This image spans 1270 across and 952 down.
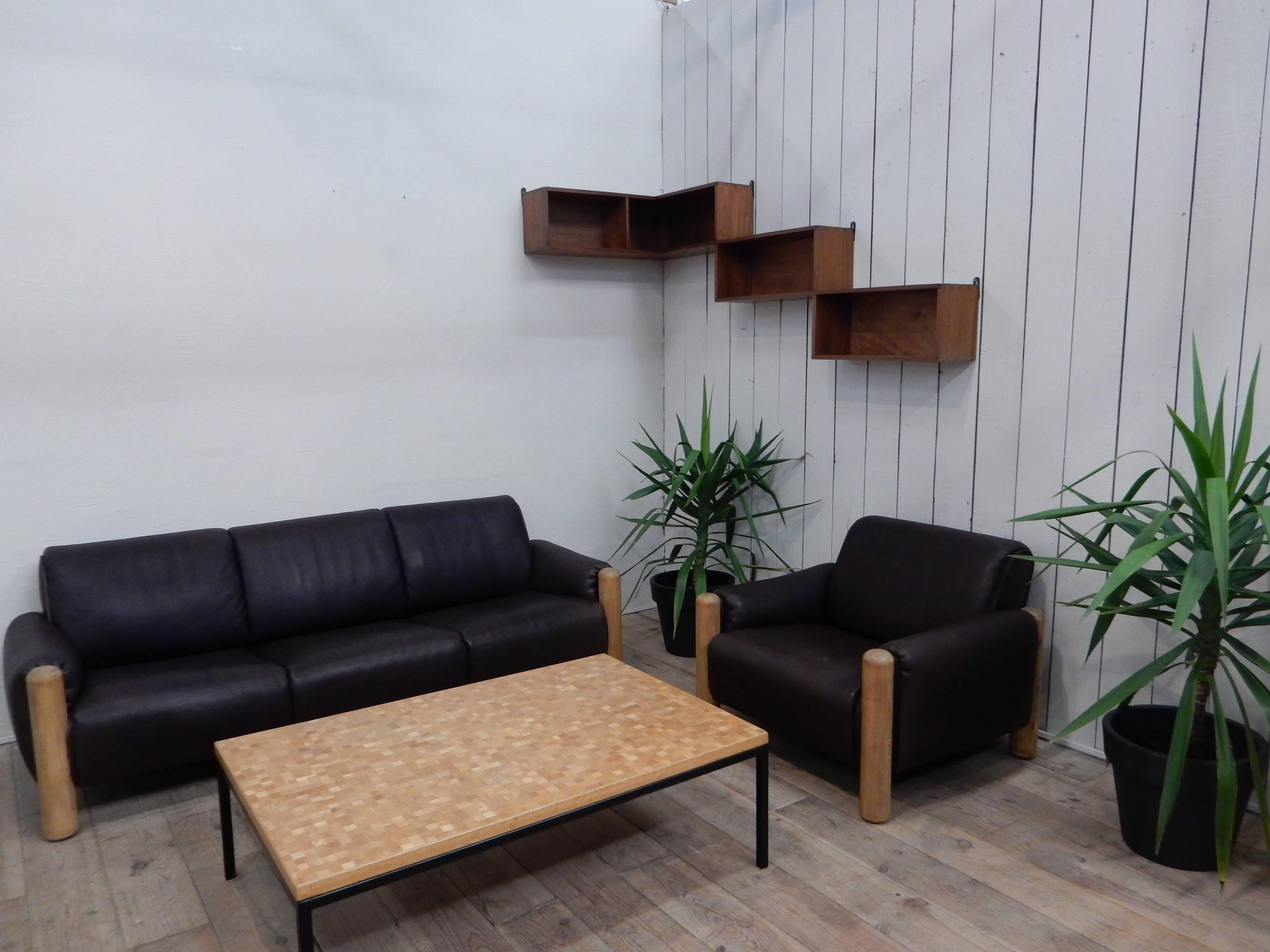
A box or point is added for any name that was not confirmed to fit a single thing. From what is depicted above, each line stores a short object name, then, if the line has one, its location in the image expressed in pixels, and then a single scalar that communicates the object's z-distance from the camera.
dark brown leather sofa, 2.94
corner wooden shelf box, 4.29
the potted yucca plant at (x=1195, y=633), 2.28
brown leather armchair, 2.80
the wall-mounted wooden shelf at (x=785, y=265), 3.80
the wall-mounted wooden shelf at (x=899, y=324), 3.41
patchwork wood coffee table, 2.03
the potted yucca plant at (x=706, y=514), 4.10
